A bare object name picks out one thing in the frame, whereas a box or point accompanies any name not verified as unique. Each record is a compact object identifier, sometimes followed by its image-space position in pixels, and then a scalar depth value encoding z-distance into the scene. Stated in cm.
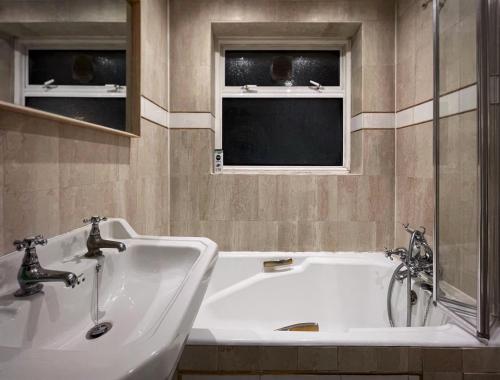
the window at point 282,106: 238
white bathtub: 178
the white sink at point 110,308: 39
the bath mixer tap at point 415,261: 162
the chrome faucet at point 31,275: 73
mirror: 83
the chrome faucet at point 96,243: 103
